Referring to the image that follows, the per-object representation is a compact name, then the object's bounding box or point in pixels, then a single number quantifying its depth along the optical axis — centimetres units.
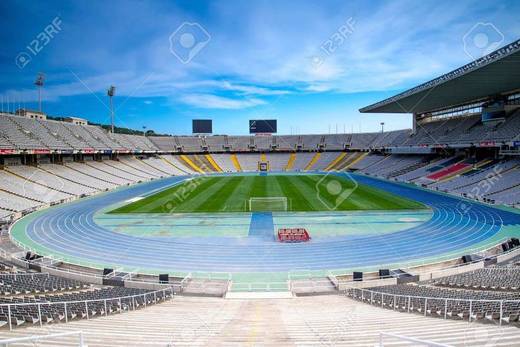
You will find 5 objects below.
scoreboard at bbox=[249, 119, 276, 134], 7812
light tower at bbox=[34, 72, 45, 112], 5256
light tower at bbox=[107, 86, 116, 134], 6659
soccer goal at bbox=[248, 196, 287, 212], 3009
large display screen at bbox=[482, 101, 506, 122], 4072
